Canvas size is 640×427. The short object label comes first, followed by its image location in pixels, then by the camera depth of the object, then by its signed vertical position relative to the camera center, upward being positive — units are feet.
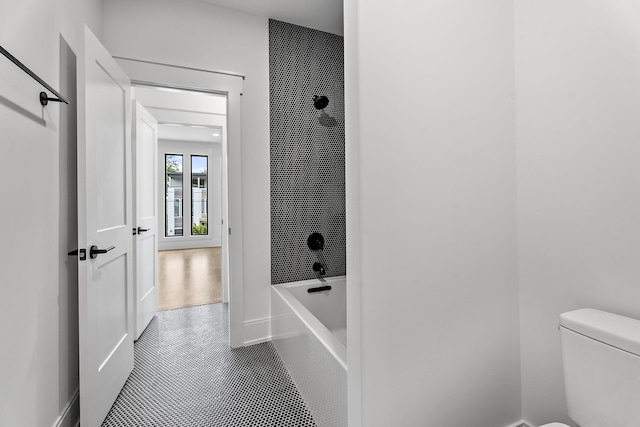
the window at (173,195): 23.76 +1.66
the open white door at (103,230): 4.49 -0.25
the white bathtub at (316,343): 4.25 -2.51
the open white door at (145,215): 7.73 +0.01
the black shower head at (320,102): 8.13 +3.14
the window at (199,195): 24.70 +1.69
